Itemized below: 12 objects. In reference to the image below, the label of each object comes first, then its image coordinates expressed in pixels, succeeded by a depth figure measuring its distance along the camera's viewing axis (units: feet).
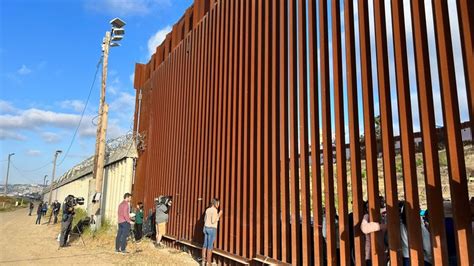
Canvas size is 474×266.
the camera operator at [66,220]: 41.42
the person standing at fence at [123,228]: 35.29
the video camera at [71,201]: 44.74
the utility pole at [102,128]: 48.14
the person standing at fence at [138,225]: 43.60
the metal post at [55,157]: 186.91
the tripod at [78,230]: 46.89
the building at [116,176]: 51.35
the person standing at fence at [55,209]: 77.19
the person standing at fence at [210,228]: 28.58
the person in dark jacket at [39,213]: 83.97
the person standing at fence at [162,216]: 40.91
